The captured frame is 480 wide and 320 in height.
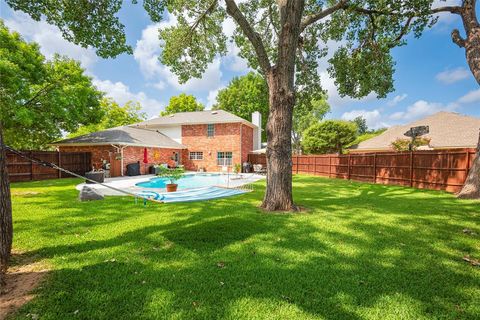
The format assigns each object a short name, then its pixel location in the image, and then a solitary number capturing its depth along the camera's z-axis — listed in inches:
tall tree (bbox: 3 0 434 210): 239.8
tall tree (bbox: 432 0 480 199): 301.7
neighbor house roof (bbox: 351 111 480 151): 653.5
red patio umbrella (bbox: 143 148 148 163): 732.7
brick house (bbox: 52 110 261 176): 720.3
